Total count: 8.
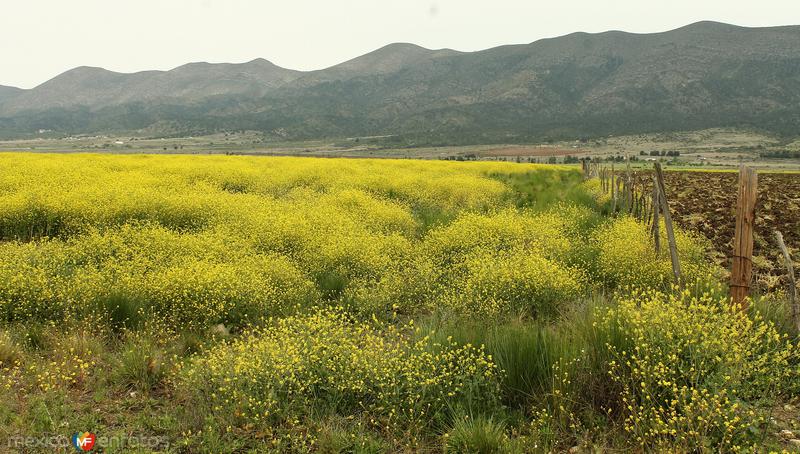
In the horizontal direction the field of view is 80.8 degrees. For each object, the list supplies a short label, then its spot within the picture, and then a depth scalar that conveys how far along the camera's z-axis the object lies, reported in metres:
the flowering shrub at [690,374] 4.17
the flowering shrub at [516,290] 7.74
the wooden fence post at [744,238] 6.18
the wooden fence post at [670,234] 7.37
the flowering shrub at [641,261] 9.05
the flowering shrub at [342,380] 4.88
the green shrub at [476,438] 4.31
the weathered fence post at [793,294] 5.68
